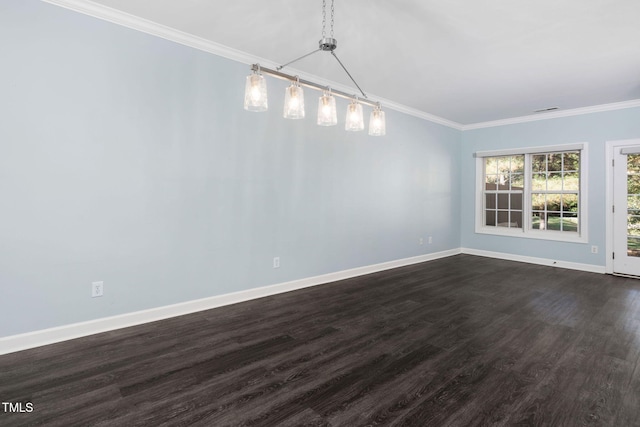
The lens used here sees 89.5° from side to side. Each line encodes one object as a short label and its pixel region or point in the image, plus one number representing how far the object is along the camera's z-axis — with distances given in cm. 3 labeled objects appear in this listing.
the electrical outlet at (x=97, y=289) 270
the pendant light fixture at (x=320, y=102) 194
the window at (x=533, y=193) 550
